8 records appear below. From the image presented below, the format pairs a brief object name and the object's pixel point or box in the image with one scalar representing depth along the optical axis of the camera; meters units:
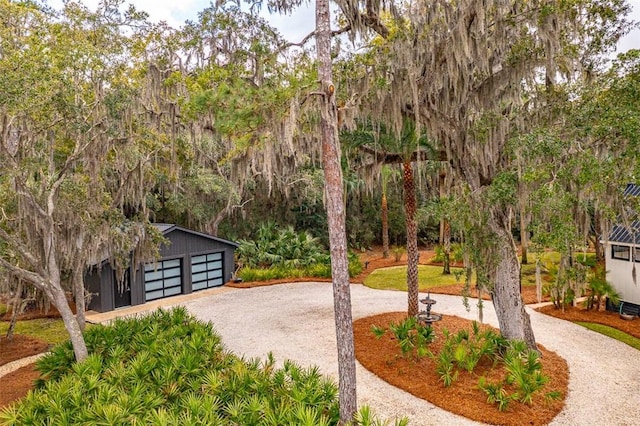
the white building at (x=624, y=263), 10.38
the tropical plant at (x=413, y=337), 7.98
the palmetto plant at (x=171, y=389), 4.98
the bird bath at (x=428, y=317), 9.11
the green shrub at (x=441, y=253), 18.62
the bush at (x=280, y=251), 17.56
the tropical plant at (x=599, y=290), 10.65
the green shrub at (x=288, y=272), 16.47
